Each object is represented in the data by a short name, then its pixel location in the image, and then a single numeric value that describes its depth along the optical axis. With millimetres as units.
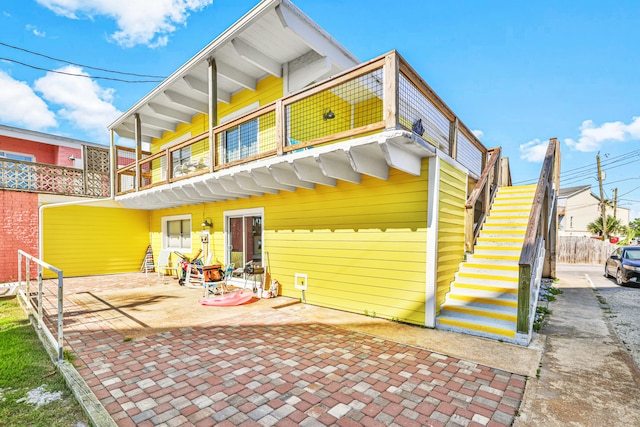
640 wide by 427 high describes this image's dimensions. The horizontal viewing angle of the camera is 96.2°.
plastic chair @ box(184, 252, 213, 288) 8203
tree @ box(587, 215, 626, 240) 26047
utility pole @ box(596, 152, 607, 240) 19302
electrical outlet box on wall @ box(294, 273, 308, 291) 6285
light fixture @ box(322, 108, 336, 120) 6338
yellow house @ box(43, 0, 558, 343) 4594
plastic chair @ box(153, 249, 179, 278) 9992
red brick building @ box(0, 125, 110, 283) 8703
